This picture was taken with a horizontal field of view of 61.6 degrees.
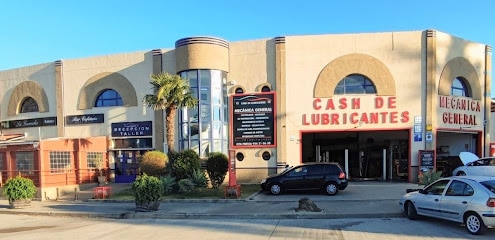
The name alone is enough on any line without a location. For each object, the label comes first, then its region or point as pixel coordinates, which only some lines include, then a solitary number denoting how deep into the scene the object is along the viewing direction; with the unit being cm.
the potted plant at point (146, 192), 1455
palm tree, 2055
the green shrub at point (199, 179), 1931
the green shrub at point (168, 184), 1916
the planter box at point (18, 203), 1714
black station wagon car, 1864
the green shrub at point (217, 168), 2033
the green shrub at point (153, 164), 2150
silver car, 948
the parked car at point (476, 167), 1980
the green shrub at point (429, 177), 1673
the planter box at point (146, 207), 1470
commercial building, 2309
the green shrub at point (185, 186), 1884
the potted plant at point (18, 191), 1702
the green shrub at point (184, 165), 1977
